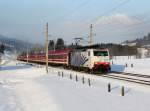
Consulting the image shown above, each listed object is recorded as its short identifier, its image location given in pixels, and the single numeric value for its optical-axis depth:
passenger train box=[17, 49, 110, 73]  36.41
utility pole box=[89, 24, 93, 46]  47.76
